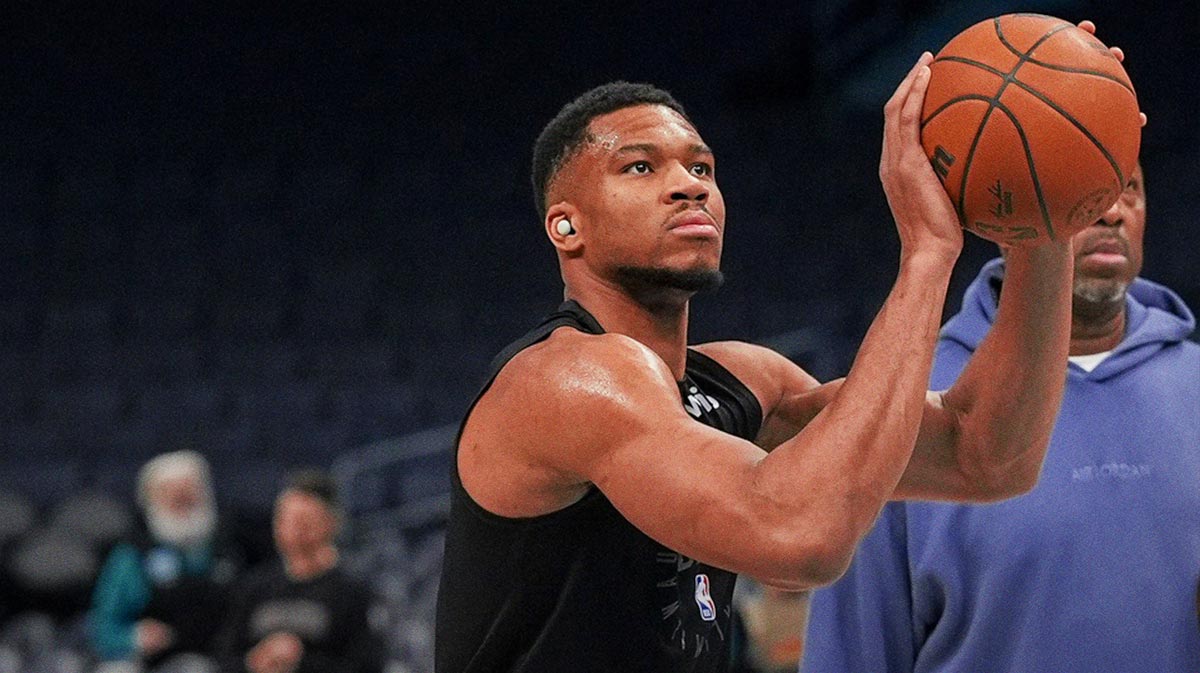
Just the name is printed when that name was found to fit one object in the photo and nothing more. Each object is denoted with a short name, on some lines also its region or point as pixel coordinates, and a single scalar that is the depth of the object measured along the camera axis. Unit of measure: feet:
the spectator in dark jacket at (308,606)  40.52
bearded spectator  48.06
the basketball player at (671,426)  15.38
